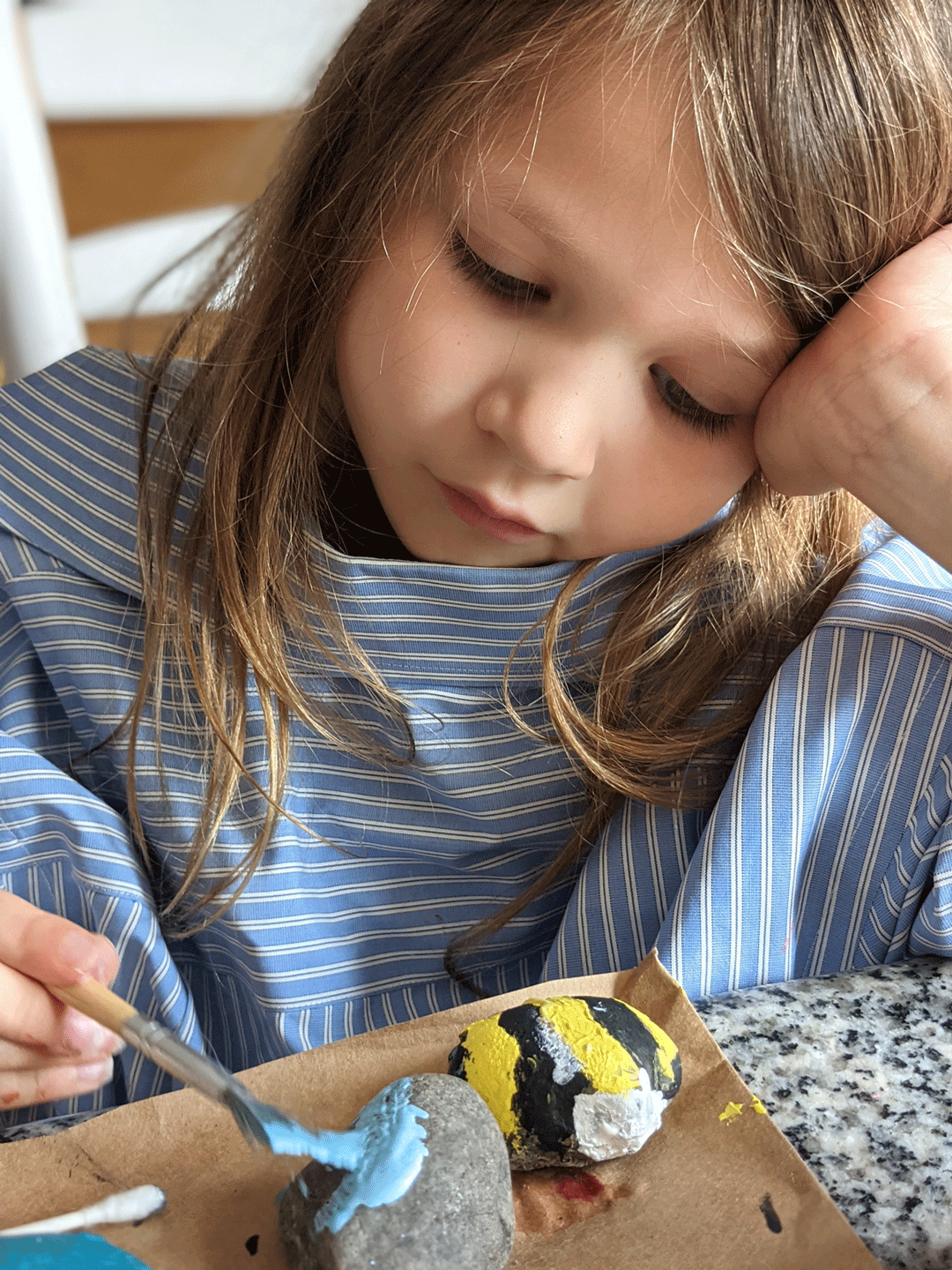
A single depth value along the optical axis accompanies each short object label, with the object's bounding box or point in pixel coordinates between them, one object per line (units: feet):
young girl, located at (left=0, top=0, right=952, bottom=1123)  2.01
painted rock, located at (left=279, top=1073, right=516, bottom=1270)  1.54
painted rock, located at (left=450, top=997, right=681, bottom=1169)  1.70
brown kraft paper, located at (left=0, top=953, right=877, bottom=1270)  1.54
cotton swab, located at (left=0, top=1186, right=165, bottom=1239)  1.57
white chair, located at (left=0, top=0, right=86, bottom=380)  4.09
